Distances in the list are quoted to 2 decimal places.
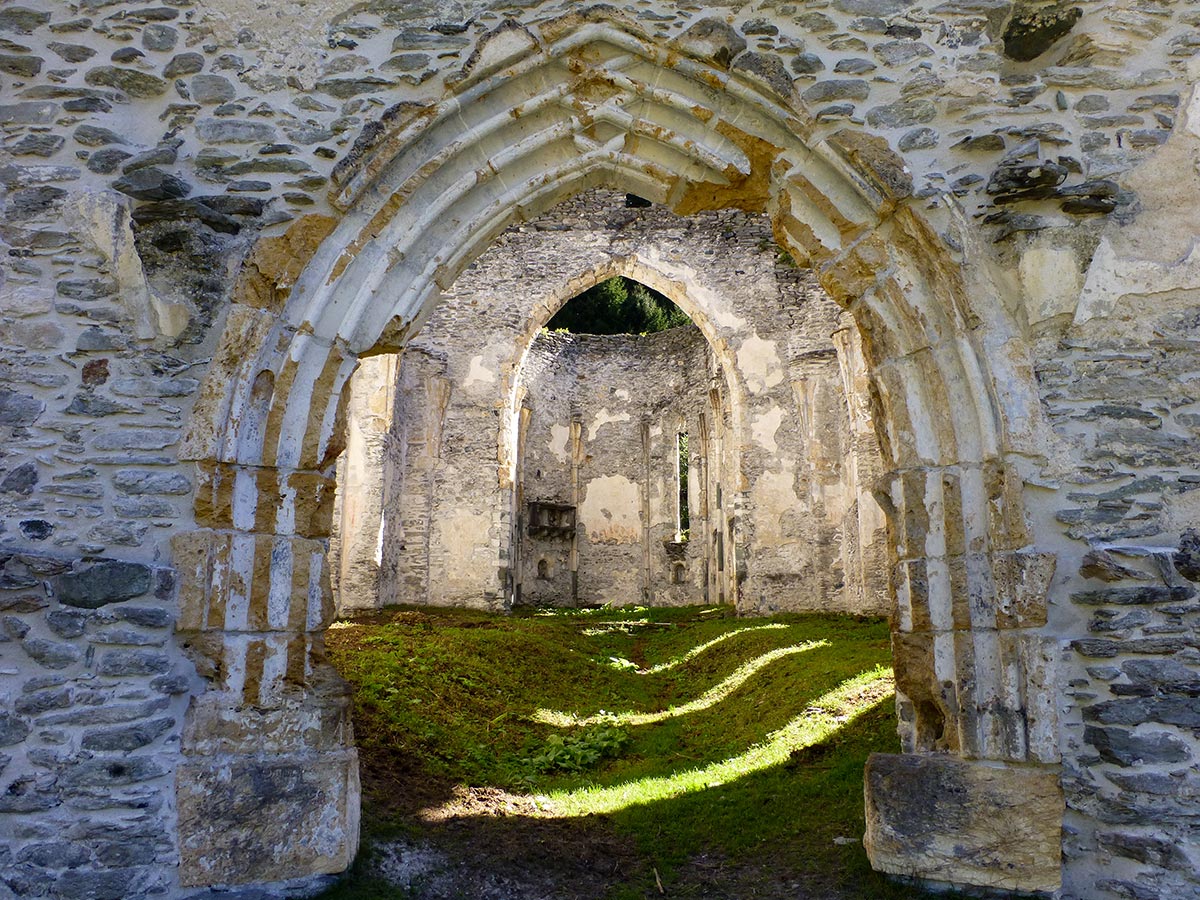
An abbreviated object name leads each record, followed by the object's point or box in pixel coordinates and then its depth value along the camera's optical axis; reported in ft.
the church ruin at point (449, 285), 10.43
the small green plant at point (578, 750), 19.07
